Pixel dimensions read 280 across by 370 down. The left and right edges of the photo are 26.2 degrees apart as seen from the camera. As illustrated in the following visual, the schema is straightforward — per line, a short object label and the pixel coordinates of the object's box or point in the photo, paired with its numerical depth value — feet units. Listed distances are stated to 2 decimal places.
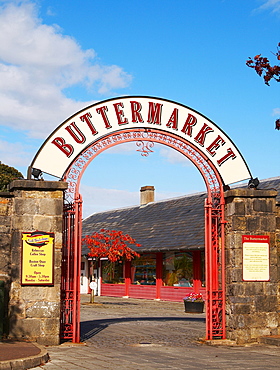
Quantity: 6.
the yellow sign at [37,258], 37.04
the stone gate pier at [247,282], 40.16
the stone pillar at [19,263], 36.58
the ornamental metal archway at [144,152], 38.96
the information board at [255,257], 40.81
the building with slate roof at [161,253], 92.99
